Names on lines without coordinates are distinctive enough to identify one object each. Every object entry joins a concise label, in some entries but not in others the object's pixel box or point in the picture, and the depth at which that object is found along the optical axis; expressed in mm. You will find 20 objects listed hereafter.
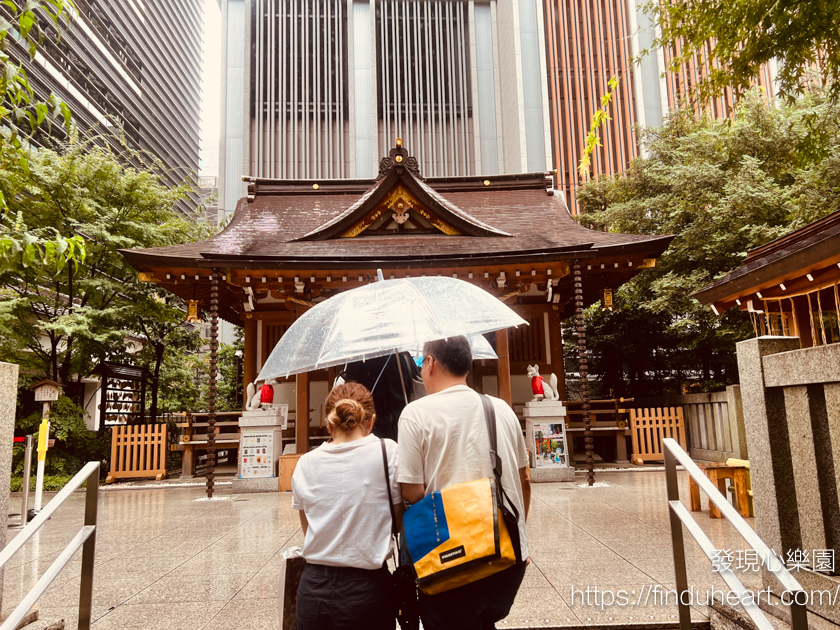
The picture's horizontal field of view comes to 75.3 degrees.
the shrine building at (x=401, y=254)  9820
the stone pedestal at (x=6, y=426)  3133
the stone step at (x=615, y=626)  3359
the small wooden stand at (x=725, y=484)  6285
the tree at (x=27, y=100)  3262
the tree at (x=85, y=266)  10930
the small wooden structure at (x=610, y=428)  12062
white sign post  6590
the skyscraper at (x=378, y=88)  30938
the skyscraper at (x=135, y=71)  29406
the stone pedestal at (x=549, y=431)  9914
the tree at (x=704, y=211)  11641
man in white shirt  1978
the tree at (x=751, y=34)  4734
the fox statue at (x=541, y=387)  10094
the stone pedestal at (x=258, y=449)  9766
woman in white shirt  2082
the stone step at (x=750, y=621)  2910
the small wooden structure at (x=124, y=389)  12102
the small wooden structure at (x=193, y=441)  11836
